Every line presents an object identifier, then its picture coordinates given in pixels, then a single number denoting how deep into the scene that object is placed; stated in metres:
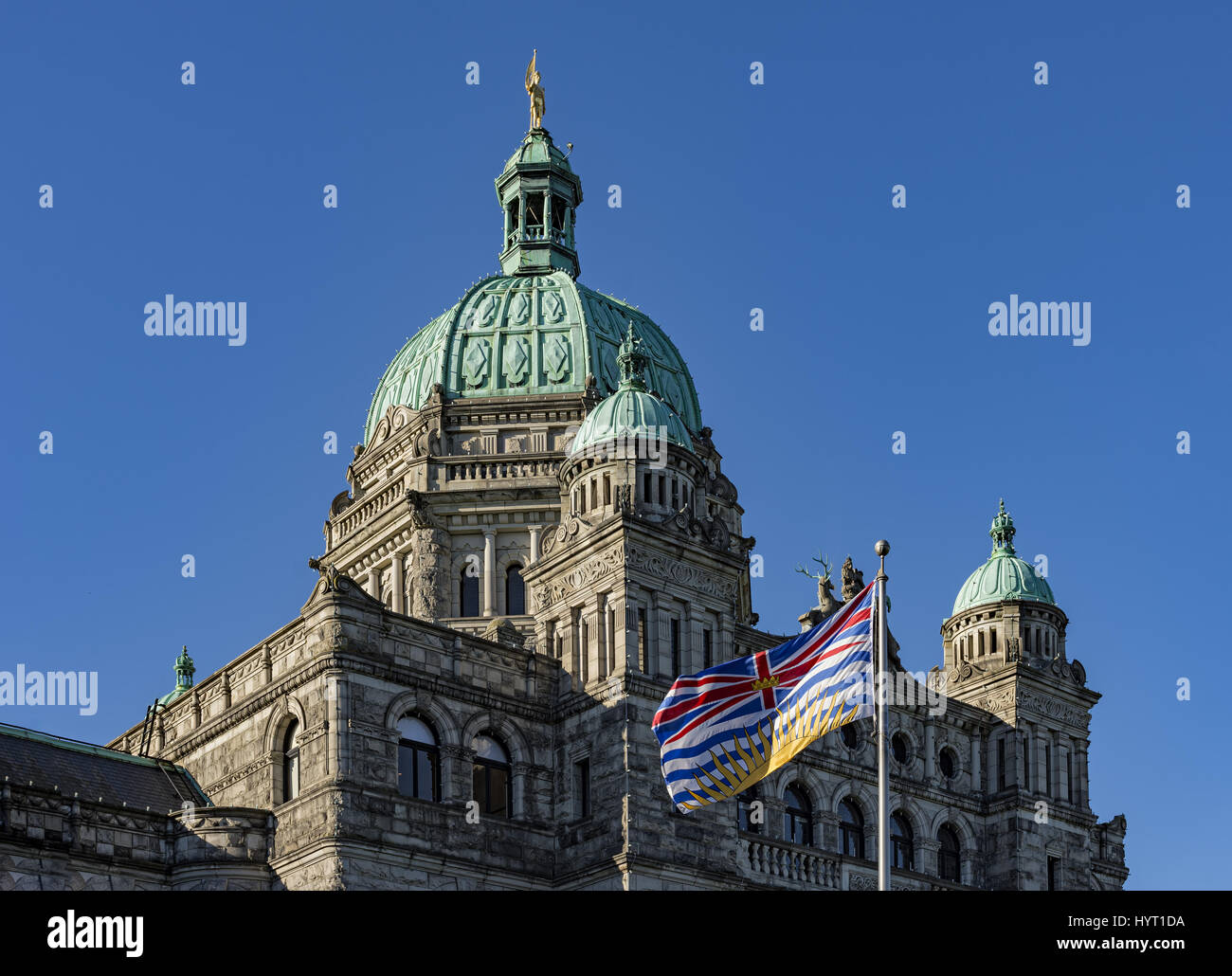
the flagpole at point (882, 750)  34.34
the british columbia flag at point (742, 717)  38.84
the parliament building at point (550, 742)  50.84
